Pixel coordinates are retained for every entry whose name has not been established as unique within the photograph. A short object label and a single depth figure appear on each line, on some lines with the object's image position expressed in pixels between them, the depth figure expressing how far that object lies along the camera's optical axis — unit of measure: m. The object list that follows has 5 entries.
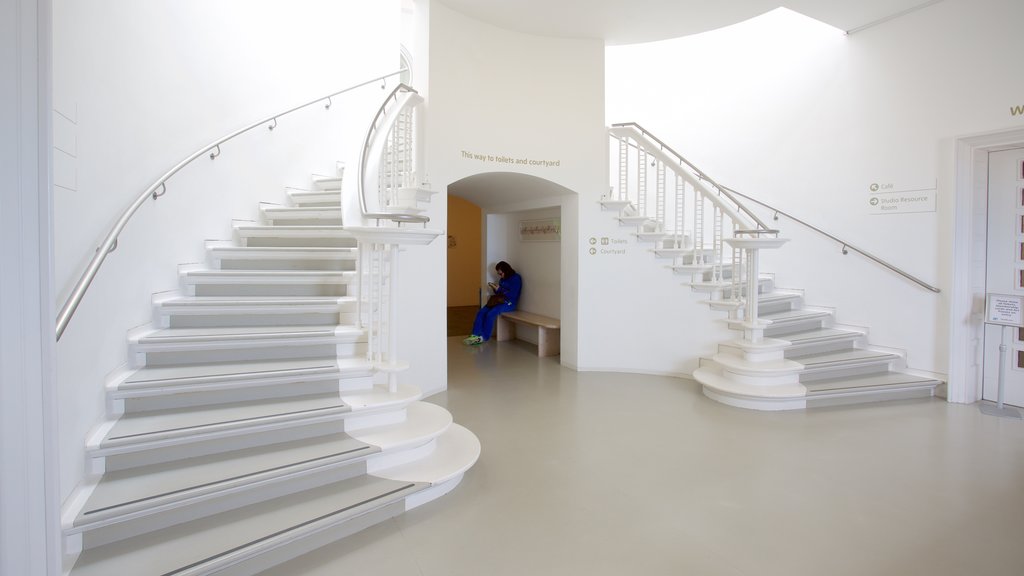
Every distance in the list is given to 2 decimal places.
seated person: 8.82
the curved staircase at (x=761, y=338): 5.18
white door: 5.05
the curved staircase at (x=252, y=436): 2.32
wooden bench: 7.55
